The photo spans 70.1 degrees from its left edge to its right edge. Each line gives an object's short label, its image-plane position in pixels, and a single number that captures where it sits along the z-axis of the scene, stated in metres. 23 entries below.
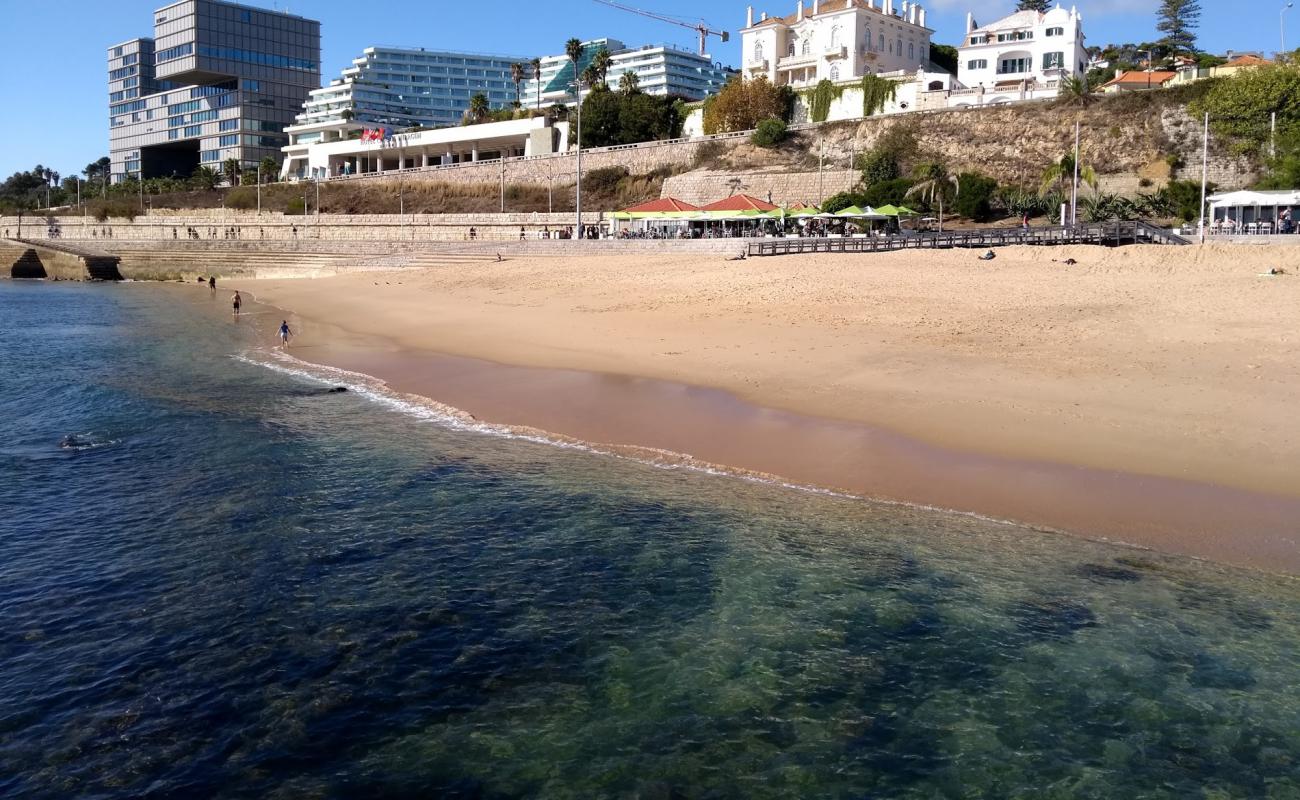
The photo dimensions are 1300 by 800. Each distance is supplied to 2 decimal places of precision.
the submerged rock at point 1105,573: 9.21
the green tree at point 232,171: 107.19
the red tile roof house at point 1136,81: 63.41
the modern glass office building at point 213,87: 127.75
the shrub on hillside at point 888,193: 52.44
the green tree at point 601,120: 77.88
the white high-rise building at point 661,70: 158.50
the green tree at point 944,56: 85.75
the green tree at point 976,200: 49.81
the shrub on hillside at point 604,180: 71.81
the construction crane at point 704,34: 152.93
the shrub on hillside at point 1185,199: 45.39
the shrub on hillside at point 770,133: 65.81
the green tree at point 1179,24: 82.94
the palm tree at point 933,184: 50.44
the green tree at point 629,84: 81.76
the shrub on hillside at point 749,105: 71.31
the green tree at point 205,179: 105.15
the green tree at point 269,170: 108.03
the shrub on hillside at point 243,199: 91.00
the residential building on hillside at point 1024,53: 72.12
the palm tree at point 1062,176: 50.50
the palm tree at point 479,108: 96.56
